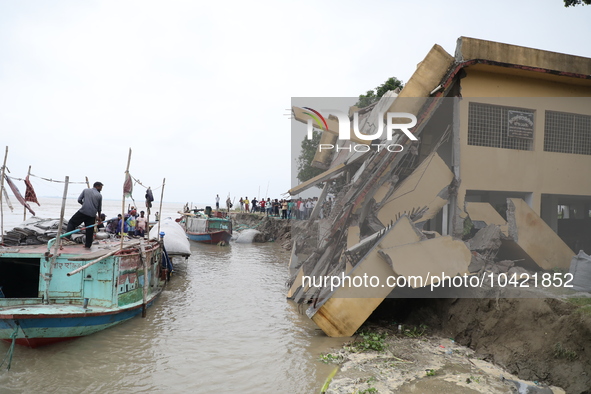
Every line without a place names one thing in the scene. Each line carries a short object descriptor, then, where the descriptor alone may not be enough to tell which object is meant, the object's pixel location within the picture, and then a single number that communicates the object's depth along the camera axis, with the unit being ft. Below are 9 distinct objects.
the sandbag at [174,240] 52.70
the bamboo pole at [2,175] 29.78
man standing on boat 29.35
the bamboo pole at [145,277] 32.30
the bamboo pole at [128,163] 29.17
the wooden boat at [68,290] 23.75
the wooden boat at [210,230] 88.74
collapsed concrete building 32.58
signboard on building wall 35.88
